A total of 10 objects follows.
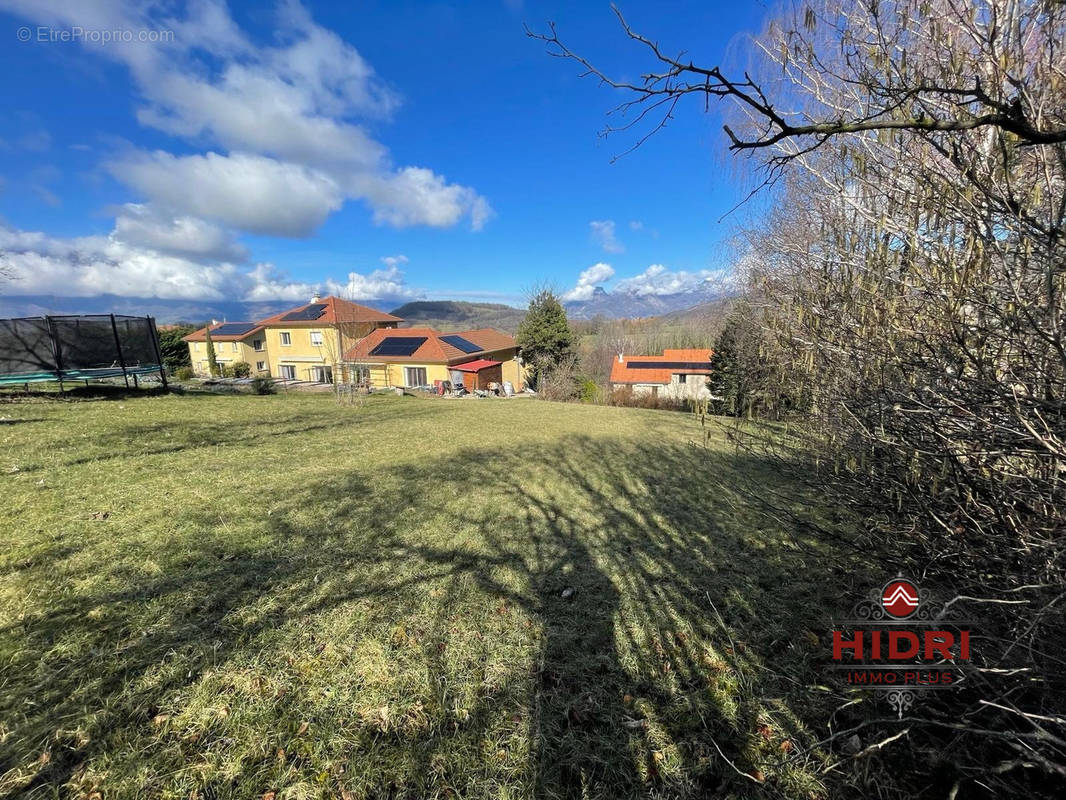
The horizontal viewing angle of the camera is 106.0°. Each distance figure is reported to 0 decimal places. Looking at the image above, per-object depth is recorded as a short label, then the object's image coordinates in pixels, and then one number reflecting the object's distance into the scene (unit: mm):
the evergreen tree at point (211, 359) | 35844
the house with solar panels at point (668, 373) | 32188
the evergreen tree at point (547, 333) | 28547
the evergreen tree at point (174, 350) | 35562
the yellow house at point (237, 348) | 36656
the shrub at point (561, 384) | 25719
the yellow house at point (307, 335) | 31922
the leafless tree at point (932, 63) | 1229
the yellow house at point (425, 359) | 28625
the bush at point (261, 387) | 16969
